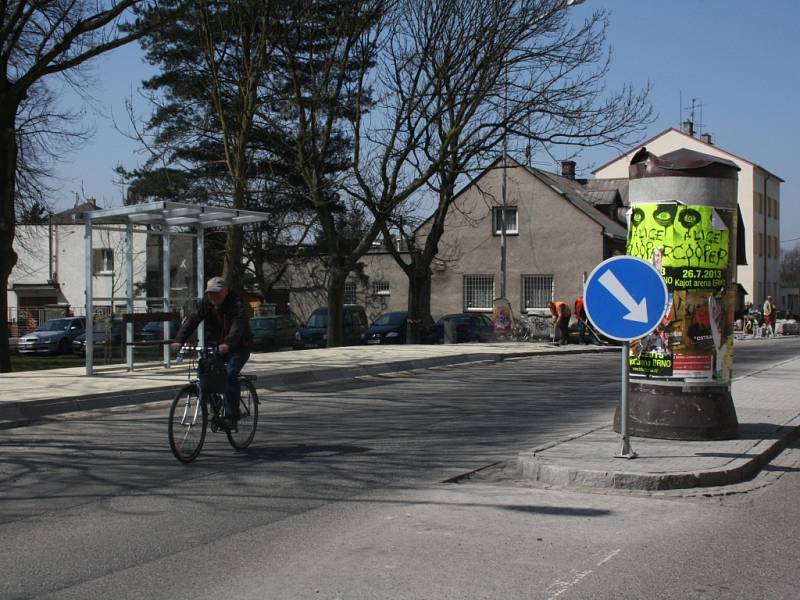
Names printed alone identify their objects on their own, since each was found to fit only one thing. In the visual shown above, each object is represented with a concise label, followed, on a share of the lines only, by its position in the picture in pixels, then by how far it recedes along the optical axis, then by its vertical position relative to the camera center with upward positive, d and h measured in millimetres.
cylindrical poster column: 9641 +144
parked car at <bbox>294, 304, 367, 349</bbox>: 35375 -575
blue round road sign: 8219 +125
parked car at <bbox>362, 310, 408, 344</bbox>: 36125 -735
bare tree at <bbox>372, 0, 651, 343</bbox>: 25781 +6850
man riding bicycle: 9328 -117
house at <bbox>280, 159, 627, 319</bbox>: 46844 +3152
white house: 58550 +2571
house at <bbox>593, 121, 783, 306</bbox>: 67875 +8208
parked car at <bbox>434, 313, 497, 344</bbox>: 35875 -552
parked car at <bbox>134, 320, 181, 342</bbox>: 20191 -423
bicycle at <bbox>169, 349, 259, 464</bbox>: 8906 -908
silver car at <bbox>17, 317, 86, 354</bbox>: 34531 -854
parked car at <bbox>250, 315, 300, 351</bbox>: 33750 -675
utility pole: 36119 +2342
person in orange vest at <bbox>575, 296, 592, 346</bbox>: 30688 -482
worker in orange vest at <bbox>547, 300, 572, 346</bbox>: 31875 -260
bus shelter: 17094 +1765
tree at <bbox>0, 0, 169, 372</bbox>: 20016 +5626
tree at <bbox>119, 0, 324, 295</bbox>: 22172 +5861
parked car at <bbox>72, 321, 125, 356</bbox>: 18109 -417
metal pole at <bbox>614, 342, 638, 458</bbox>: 8398 -961
